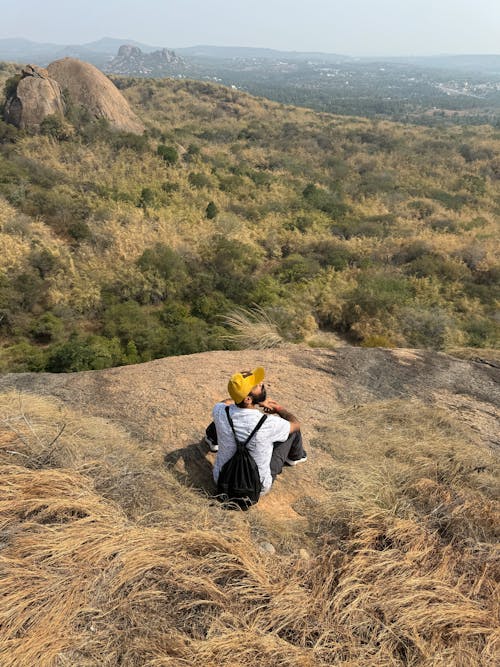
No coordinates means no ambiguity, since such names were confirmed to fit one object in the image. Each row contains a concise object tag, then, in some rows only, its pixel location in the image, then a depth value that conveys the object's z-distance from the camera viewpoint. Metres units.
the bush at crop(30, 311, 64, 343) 9.08
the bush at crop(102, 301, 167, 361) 8.46
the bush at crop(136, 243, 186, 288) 11.45
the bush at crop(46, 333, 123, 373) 7.16
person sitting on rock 2.94
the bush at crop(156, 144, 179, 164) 20.31
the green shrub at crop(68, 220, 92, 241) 12.98
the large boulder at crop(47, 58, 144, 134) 22.89
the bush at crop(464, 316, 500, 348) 9.41
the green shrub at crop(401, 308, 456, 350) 9.41
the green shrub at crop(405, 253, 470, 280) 13.01
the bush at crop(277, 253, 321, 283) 12.80
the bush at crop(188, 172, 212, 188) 18.86
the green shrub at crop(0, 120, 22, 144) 19.06
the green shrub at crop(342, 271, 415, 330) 10.64
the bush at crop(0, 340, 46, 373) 7.33
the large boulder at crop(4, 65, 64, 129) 20.20
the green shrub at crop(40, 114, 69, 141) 19.59
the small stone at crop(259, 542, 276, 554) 2.42
